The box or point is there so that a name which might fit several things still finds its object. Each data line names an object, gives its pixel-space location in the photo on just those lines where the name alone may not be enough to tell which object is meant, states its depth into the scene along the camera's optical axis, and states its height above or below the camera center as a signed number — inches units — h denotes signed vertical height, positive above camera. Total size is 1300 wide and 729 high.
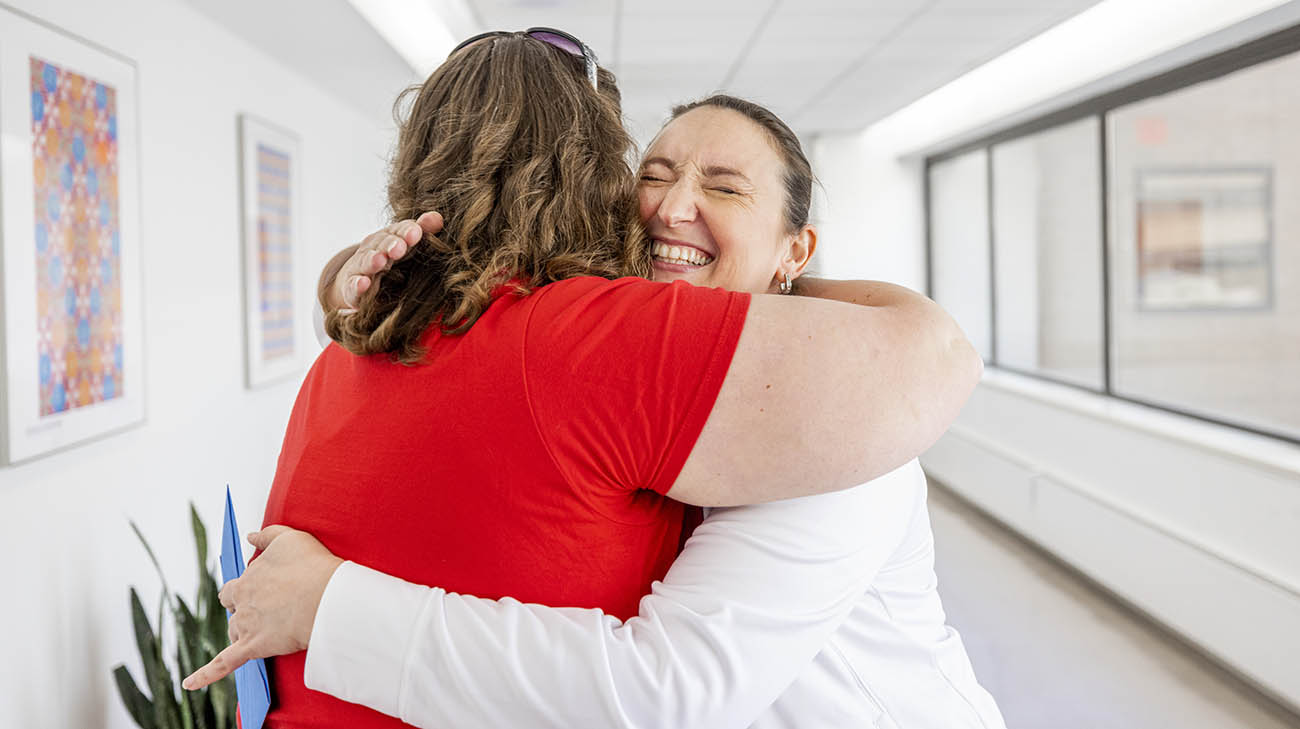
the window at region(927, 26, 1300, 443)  195.3 +25.9
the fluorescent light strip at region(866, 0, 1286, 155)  161.6 +61.5
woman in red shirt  33.8 -1.5
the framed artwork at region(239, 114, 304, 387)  161.0 +19.7
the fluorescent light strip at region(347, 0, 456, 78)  164.9 +60.9
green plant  103.3 -33.1
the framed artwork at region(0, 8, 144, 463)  92.8 +13.0
